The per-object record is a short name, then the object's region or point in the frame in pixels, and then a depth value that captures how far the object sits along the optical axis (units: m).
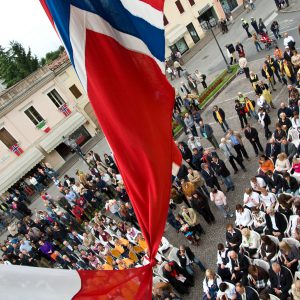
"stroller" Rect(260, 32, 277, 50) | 26.61
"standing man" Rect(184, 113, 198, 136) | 20.20
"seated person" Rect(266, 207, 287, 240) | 9.88
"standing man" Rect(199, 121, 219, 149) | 17.34
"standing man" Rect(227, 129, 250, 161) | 14.87
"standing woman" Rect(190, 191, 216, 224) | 13.32
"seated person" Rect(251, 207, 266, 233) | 10.68
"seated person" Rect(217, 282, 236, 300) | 9.22
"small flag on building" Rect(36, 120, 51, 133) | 31.43
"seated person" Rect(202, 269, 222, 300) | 9.90
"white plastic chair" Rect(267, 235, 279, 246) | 9.59
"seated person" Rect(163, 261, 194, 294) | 11.39
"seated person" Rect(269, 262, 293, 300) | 8.51
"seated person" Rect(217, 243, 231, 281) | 10.12
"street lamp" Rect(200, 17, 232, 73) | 41.06
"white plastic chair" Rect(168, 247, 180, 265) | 12.03
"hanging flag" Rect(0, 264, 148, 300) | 3.52
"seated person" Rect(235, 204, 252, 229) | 11.14
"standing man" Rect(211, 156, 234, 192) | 14.12
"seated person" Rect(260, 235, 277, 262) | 9.41
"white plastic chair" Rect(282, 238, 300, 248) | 9.10
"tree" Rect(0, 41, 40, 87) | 46.91
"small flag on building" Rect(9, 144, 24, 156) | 30.18
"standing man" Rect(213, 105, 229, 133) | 18.19
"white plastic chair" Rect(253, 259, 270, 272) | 9.46
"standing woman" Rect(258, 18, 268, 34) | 27.28
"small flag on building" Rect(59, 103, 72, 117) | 32.59
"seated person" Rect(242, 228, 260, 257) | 10.17
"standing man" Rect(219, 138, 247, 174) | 14.86
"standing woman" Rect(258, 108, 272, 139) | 15.48
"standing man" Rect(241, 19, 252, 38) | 31.27
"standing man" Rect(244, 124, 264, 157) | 14.82
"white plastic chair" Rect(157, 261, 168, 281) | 11.63
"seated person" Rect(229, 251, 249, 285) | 9.80
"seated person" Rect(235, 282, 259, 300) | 8.86
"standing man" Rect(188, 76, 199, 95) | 26.59
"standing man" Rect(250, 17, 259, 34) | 28.84
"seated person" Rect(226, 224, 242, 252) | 10.69
